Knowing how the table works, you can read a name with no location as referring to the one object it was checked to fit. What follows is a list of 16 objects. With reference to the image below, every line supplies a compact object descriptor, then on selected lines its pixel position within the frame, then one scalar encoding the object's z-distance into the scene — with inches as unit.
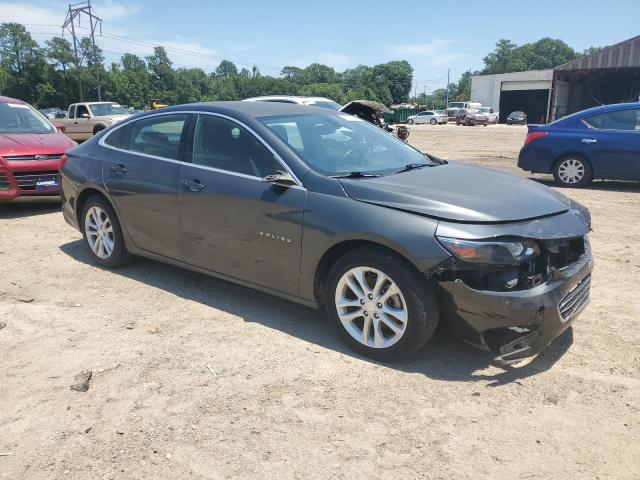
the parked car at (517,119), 2018.9
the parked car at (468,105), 2222.9
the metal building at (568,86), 1734.7
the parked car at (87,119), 758.5
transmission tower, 1914.4
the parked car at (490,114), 2020.2
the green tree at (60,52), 3491.6
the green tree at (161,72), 4443.2
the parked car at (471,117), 1968.5
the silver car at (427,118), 2160.4
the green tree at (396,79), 5137.8
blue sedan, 363.3
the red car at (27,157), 291.4
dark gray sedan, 121.6
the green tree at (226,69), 6157.0
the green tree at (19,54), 3248.0
